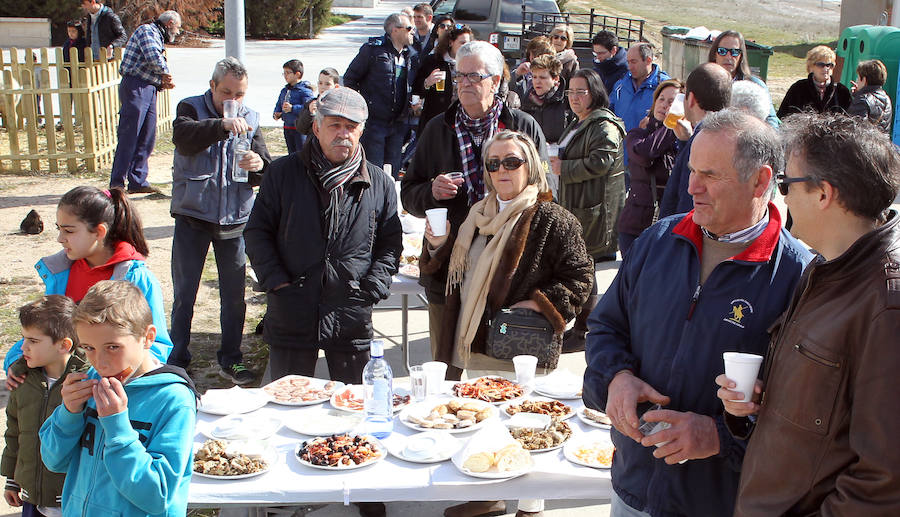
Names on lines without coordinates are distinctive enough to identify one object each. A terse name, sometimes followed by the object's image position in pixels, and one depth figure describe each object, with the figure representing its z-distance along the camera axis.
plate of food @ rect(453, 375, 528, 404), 3.98
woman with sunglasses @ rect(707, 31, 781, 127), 6.96
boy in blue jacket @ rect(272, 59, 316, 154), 10.56
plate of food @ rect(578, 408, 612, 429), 3.75
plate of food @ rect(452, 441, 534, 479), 3.29
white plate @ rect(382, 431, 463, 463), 3.39
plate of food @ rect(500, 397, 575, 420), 3.83
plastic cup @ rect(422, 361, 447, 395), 3.96
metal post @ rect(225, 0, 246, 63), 8.05
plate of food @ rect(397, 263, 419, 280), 5.83
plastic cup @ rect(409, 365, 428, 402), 3.90
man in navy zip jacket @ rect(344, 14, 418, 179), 9.27
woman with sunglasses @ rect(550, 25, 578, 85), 10.38
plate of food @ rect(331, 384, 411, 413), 3.87
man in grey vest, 5.68
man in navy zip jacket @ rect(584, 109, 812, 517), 2.58
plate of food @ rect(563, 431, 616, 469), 3.42
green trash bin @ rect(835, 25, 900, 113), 12.84
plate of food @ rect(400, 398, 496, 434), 3.67
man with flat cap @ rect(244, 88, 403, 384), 4.32
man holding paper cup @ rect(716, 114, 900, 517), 1.96
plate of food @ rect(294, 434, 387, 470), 3.32
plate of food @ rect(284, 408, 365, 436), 3.62
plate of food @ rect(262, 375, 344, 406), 3.95
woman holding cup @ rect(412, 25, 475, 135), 8.91
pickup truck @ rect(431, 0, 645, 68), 16.72
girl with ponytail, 3.71
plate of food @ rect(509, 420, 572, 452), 3.51
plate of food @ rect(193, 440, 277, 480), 3.25
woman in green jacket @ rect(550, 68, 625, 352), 6.29
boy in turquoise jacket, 2.66
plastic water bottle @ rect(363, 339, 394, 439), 3.62
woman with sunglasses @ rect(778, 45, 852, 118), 8.75
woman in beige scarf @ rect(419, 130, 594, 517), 4.24
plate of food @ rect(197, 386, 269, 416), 3.79
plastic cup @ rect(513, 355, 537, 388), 4.10
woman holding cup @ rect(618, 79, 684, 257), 6.22
